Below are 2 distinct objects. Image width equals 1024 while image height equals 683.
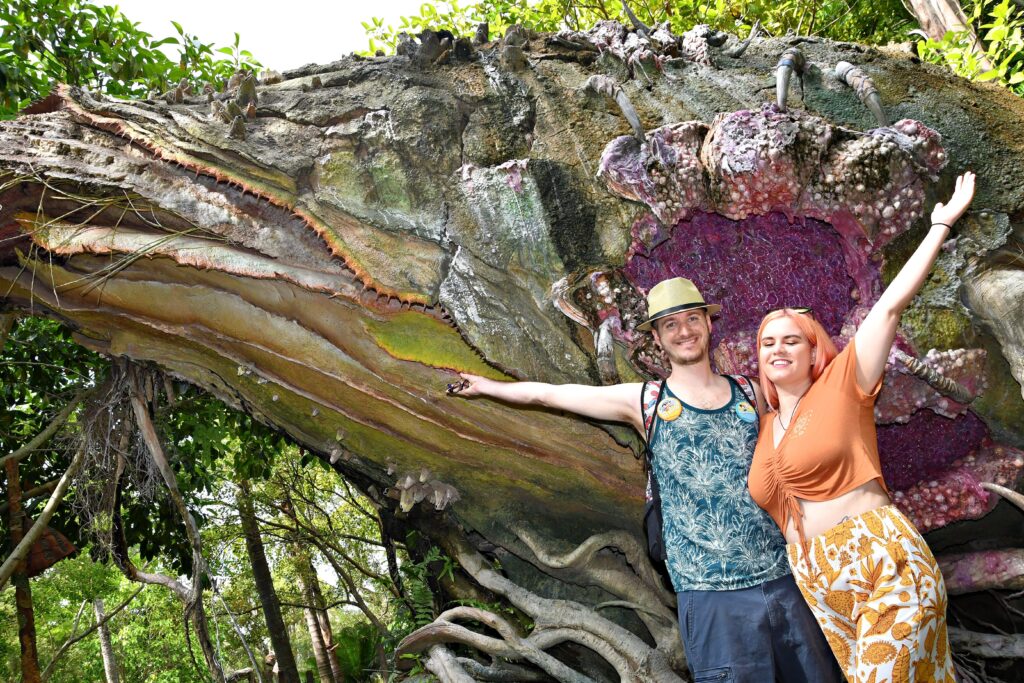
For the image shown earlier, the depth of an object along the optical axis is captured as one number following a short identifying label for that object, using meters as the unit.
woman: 2.17
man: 2.36
